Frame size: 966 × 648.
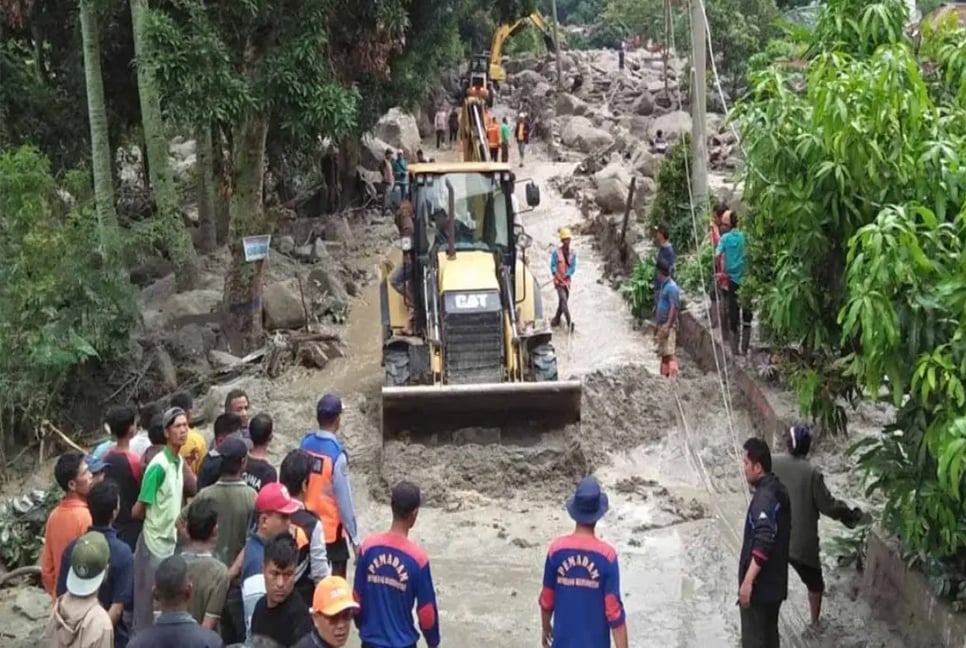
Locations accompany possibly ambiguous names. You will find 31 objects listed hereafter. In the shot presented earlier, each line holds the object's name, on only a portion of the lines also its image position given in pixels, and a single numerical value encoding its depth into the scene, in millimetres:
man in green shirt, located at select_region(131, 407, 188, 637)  5996
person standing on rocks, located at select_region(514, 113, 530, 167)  30969
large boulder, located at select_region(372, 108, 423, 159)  32750
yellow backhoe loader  10680
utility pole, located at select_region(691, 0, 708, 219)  14781
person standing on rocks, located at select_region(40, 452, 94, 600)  5738
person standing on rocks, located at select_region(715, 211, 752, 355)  11953
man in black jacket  6094
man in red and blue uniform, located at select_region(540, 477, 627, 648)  5148
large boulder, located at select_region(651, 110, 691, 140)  29609
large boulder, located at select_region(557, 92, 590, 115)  36750
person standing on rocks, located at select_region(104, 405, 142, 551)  6355
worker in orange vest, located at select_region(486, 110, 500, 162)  22969
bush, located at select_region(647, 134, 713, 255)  17281
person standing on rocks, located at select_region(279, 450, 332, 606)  5352
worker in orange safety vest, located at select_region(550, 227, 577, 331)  15383
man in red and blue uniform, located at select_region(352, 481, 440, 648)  5117
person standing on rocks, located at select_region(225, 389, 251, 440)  6996
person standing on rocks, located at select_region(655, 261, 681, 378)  12522
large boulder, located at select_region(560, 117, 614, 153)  32188
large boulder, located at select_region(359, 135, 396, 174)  28341
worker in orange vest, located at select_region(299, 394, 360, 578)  6473
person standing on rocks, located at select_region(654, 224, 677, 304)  13398
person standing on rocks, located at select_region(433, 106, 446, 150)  34531
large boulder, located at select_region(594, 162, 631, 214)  22453
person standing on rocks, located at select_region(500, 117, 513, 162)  22953
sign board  14688
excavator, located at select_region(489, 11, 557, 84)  32562
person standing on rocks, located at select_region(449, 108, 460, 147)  35938
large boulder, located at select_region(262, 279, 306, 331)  15992
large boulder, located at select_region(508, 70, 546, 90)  44031
